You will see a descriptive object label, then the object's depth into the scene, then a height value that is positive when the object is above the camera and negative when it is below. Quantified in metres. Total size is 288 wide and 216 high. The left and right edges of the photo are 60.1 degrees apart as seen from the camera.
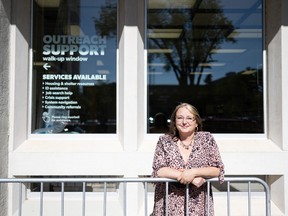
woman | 2.20 -0.41
